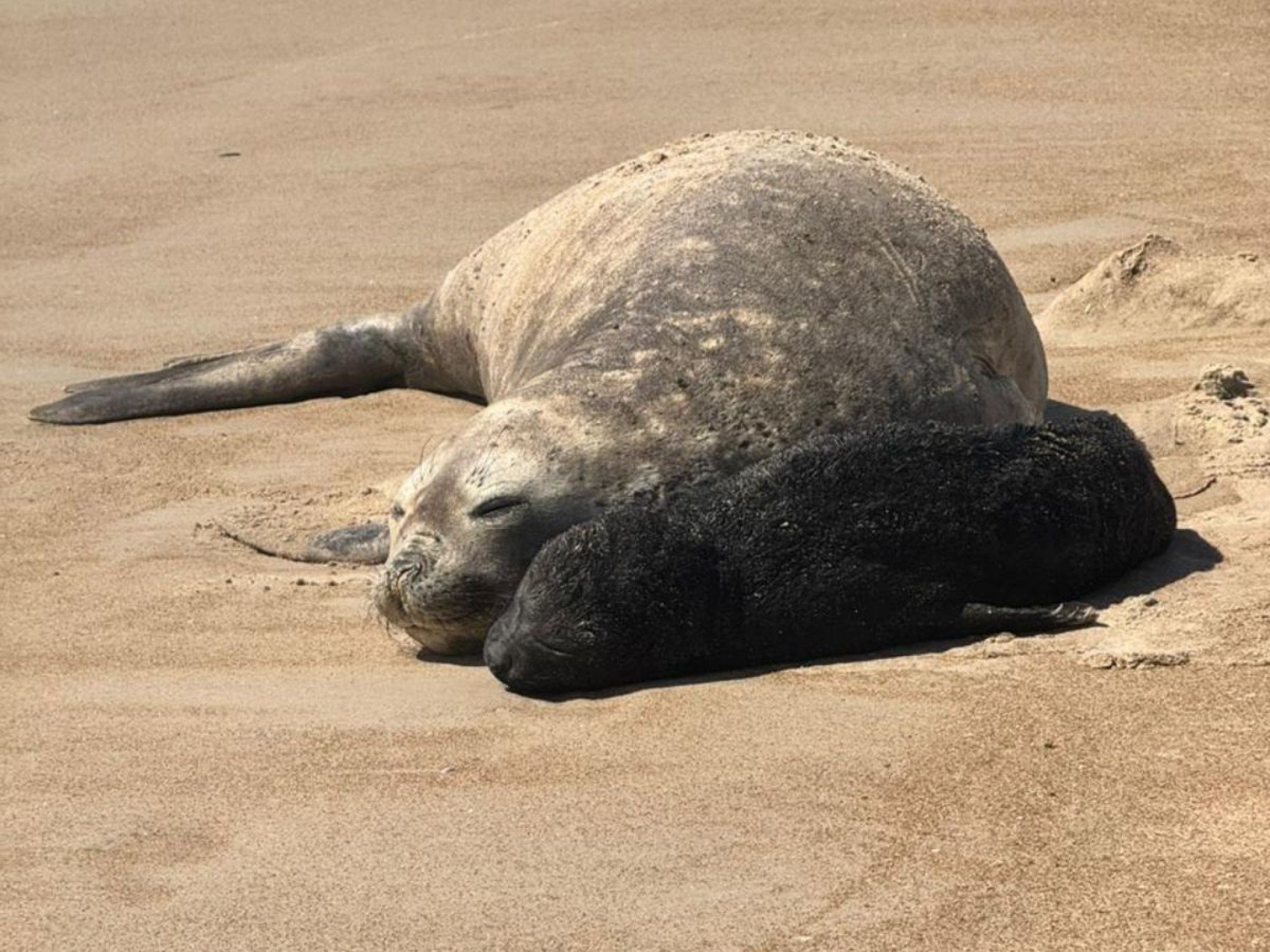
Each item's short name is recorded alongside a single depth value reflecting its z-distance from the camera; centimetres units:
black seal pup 1109
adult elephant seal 1192
